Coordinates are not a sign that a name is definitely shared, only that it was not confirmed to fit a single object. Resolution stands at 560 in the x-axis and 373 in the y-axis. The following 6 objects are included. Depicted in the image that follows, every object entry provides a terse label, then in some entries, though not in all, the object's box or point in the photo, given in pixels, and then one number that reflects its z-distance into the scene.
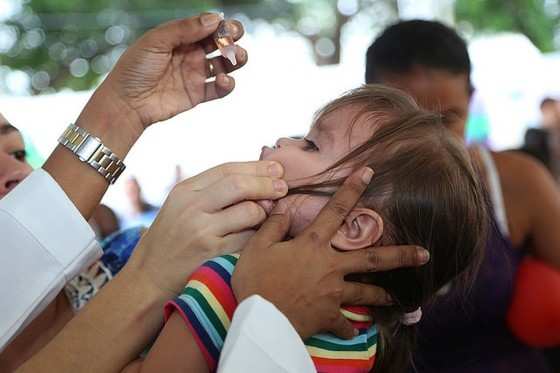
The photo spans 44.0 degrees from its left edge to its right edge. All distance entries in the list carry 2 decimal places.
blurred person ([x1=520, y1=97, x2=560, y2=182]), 4.15
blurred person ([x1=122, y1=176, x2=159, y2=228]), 7.12
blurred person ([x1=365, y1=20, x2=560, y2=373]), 2.00
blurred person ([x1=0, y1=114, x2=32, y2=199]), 1.62
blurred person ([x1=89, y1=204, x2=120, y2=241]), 2.99
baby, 1.08
